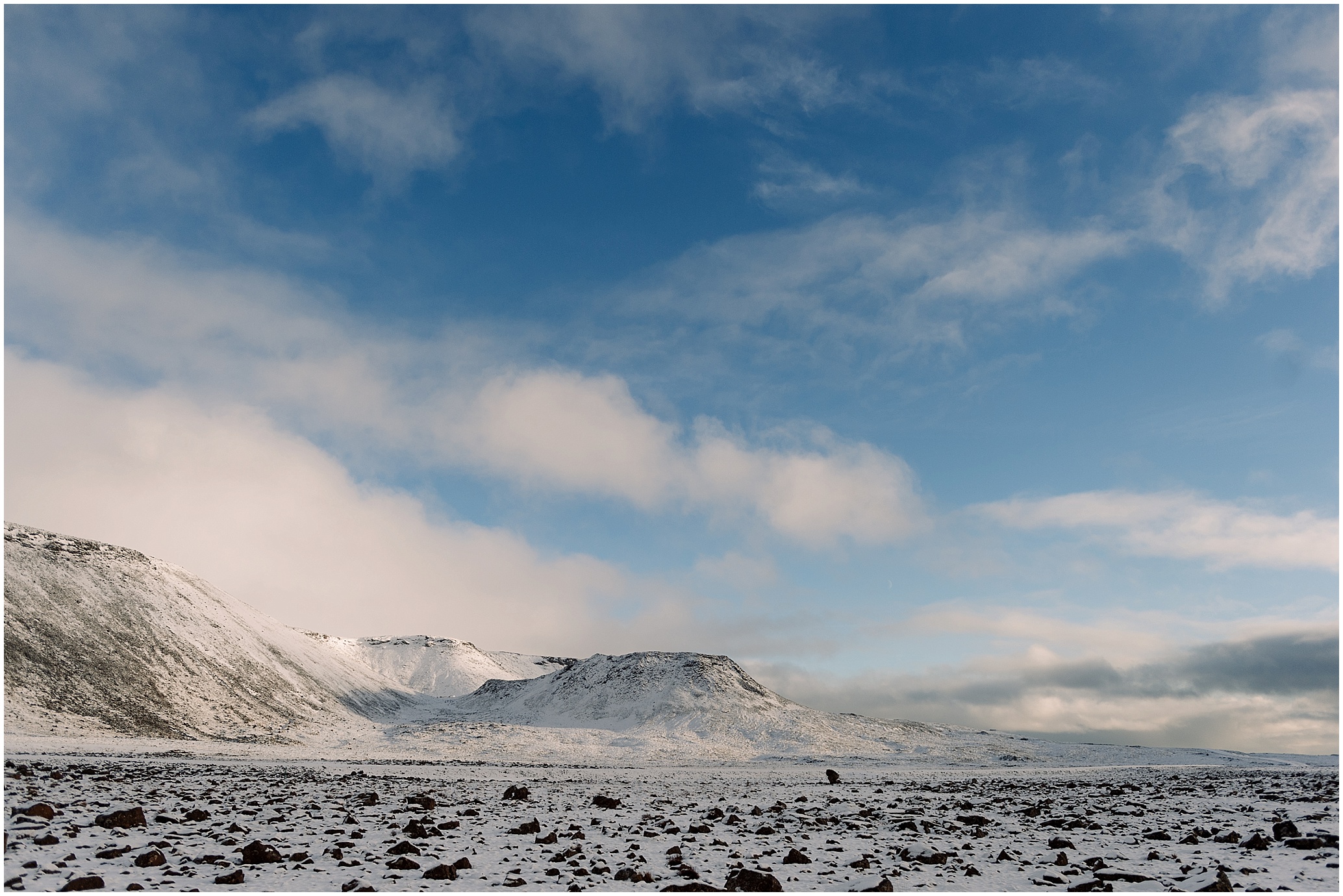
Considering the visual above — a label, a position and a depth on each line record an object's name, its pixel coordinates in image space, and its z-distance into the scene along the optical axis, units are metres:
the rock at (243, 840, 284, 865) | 13.05
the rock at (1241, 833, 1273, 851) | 15.48
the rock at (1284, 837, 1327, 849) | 15.48
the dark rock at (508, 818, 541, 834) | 17.60
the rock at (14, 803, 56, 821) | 15.97
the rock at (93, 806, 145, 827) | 15.78
